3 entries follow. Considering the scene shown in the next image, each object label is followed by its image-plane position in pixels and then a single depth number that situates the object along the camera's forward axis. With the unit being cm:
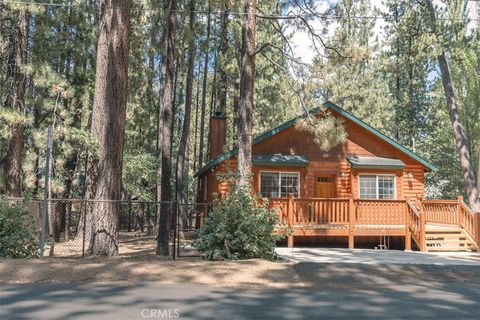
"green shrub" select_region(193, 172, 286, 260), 1028
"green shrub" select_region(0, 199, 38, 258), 998
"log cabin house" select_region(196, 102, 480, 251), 1595
